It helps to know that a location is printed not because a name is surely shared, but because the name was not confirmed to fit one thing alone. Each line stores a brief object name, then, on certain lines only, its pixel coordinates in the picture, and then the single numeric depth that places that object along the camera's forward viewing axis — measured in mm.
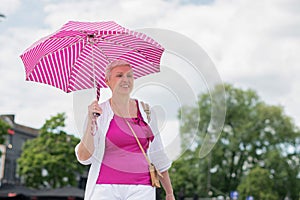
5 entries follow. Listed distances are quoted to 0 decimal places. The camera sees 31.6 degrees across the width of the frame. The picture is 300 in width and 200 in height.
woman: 3314
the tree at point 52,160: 28891
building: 41906
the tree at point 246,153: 42906
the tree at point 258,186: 40719
